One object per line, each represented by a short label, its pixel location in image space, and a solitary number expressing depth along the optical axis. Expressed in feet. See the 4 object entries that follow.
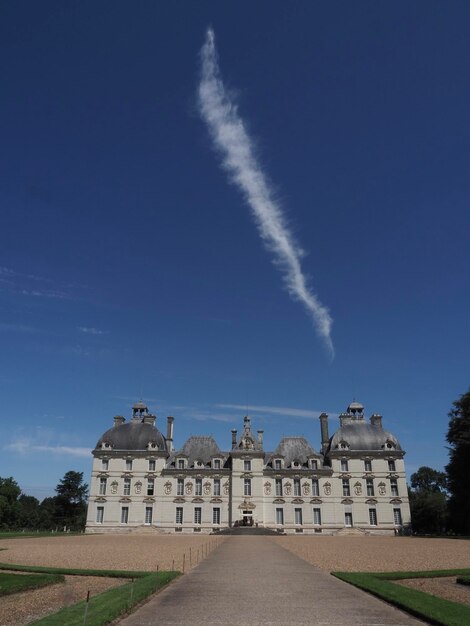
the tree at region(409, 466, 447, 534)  191.72
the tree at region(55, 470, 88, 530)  220.64
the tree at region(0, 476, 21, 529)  196.13
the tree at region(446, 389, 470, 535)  131.85
